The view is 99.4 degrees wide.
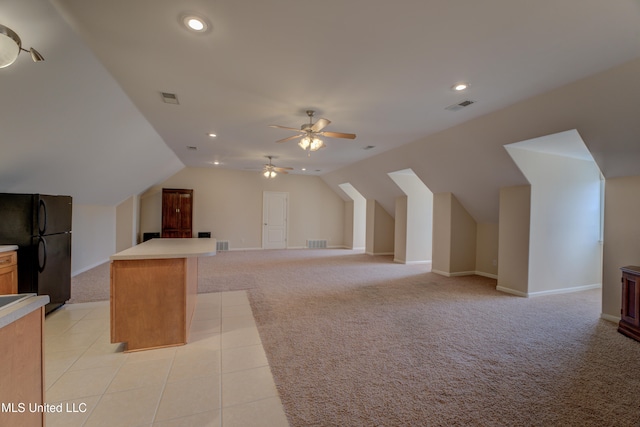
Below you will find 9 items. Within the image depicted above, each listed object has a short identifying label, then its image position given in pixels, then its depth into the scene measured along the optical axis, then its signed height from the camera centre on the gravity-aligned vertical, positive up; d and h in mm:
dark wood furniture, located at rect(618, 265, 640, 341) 2988 -944
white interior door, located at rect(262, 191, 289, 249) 9477 -223
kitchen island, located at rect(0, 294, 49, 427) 1039 -633
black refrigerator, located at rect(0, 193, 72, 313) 3027 -352
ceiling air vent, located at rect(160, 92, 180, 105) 3273 +1406
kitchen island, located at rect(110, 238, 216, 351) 2504 -820
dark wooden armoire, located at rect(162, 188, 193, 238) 8070 -32
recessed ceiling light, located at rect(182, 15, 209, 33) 1945 +1389
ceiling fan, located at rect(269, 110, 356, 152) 3484 +1038
